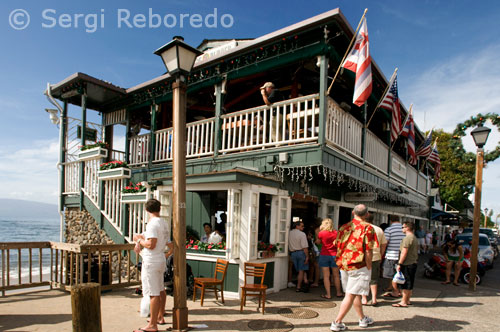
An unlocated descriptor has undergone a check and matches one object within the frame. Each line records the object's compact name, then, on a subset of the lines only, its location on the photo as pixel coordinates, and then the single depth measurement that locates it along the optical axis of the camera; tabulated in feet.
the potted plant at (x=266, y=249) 24.04
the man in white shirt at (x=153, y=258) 15.12
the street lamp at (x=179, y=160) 15.52
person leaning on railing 26.47
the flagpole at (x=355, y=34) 24.15
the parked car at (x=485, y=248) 45.48
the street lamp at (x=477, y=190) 28.86
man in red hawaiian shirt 16.30
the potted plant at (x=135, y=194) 28.96
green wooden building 24.13
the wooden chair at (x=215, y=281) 20.44
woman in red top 23.98
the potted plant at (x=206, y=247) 23.71
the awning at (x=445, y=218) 77.61
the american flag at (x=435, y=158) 55.08
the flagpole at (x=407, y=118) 38.14
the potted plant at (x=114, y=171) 32.40
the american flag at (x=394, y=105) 30.58
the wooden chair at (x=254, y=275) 19.25
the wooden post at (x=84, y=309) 10.82
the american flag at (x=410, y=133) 39.31
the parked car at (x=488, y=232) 81.02
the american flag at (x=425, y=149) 51.24
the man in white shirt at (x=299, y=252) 25.52
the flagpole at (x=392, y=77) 30.60
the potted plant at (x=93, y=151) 34.40
